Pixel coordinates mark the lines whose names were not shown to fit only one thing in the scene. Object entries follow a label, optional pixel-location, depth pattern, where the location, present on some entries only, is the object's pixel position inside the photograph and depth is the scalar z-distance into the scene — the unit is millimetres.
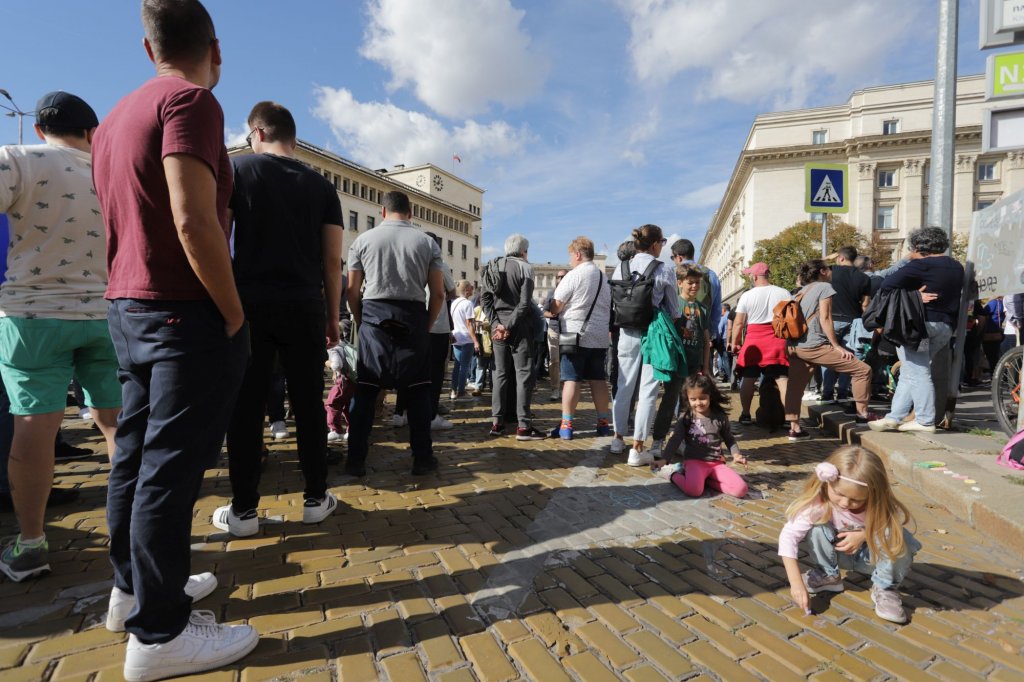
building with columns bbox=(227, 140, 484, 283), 48531
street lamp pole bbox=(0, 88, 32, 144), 17372
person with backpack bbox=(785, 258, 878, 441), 5625
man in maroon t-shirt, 1738
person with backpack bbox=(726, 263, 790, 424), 5738
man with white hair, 5527
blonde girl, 2297
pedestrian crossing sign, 8906
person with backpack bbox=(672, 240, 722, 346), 6066
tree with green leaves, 41188
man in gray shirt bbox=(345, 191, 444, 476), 3967
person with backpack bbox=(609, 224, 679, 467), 4656
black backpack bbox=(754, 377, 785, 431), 6109
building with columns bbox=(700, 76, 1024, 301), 47125
